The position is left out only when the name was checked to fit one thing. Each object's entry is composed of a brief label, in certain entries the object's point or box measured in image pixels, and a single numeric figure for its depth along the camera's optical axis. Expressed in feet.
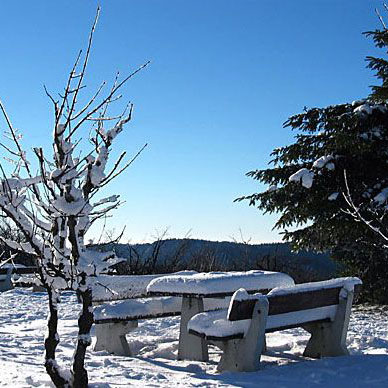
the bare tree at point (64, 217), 13.20
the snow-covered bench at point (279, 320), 17.47
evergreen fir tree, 35.53
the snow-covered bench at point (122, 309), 21.36
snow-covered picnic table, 19.84
